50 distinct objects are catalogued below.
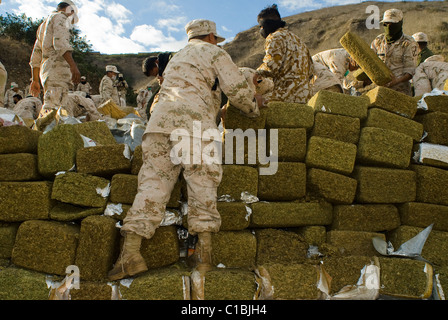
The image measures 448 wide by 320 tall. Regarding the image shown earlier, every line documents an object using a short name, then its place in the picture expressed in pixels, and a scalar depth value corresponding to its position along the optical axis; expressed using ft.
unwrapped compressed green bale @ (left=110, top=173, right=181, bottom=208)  9.71
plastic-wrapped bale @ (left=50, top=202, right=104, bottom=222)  9.52
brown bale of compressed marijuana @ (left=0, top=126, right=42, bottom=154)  10.11
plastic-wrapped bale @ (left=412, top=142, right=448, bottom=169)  11.12
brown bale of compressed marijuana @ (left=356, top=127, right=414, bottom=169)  10.75
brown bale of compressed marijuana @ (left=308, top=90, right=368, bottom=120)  11.11
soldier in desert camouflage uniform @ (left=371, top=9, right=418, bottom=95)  16.15
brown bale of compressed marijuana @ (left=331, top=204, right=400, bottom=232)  10.43
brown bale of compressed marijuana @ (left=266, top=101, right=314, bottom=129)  10.75
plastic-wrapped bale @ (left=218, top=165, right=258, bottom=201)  10.07
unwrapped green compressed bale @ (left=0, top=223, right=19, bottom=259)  9.52
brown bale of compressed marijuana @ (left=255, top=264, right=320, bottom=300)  8.89
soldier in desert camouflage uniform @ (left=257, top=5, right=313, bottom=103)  12.80
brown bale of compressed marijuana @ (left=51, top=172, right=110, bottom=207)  9.54
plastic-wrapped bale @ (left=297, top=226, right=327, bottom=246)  10.26
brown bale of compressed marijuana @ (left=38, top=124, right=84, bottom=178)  10.00
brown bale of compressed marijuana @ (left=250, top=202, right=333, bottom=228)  10.07
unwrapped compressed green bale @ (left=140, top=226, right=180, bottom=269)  9.30
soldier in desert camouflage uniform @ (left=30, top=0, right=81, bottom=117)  15.10
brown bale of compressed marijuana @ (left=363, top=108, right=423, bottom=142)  11.23
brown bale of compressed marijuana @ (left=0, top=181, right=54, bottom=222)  9.46
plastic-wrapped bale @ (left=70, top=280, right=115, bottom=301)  8.55
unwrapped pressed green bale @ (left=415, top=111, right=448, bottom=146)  11.49
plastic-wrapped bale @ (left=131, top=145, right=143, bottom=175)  10.00
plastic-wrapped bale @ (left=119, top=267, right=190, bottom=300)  8.57
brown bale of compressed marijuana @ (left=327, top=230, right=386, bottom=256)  10.12
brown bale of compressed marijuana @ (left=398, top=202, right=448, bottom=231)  10.62
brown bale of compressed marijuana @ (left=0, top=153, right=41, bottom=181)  9.78
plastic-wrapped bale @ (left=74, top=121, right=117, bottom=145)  11.19
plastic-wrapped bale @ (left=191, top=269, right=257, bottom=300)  8.57
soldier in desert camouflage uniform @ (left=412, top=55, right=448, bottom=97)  16.05
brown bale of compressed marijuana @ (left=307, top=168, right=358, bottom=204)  10.37
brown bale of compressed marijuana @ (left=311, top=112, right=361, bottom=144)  10.94
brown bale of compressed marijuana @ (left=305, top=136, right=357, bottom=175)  10.55
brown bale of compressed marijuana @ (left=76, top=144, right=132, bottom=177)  9.98
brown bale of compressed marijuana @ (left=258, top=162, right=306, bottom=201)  10.36
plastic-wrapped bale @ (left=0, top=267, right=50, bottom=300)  8.78
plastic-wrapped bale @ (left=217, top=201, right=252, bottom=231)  9.79
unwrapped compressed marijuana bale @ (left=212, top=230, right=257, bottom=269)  9.62
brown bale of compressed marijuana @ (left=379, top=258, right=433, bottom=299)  9.25
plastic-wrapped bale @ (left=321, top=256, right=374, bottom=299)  9.29
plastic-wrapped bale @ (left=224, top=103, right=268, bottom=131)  10.46
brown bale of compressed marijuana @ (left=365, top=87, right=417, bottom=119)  11.43
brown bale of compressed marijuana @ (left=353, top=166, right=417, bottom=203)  10.55
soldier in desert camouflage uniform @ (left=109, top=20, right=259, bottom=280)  8.70
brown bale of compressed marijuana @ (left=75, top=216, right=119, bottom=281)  8.91
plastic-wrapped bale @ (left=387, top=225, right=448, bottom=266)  10.17
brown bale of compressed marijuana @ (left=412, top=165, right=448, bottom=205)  10.91
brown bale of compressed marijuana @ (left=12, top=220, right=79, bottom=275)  9.03
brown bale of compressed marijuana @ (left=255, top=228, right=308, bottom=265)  9.89
